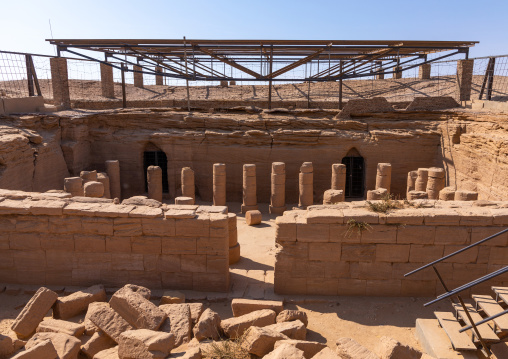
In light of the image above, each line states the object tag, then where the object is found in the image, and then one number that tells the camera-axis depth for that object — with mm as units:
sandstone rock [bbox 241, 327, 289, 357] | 5441
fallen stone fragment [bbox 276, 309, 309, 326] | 6294
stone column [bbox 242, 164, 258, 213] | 14195
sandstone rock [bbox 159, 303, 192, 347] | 5898
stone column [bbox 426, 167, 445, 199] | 12914
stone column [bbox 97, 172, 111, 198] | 13827
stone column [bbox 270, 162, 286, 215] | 14062
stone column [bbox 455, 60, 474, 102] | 17797
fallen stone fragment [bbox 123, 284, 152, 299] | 6715
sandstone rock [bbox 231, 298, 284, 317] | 6562
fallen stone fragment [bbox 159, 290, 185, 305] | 6980
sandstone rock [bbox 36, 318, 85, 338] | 5930
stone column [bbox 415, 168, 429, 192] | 13672
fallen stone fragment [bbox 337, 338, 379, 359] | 5125
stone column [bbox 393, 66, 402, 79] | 25119
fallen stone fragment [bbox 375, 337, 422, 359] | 5246
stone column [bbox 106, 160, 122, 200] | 15094
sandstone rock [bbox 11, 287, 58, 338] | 6109
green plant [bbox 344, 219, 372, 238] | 7102
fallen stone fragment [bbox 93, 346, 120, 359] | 5297
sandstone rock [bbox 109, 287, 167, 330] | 5797
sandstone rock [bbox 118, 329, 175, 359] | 4969
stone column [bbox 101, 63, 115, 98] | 22578
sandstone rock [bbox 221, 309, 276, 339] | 6035
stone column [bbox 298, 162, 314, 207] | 13992
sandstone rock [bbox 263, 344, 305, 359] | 4750
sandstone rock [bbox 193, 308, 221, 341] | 5820
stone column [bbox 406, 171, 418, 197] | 14227
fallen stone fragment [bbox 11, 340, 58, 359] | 4832
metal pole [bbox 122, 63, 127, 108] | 18553
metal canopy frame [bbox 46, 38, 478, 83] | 16453
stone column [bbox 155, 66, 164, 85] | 26402
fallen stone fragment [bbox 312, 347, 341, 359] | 5066
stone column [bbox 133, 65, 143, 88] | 25344
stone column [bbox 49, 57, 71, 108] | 17625
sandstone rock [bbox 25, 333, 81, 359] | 5305
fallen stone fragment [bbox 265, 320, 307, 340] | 5930
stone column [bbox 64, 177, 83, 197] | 11961
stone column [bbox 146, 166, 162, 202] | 14688
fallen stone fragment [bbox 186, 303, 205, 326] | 6355
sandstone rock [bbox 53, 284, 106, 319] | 6605
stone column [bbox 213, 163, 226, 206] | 14344
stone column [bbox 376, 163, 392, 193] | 14055
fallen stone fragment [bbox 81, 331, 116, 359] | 5594
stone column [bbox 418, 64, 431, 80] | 24062
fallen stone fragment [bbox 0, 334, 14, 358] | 5195
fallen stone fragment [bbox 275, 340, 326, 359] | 5359
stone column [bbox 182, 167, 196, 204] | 14617
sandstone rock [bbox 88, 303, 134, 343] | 5746
